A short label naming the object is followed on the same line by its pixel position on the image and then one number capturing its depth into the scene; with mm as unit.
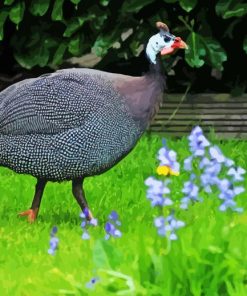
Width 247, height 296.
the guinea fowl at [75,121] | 9041
